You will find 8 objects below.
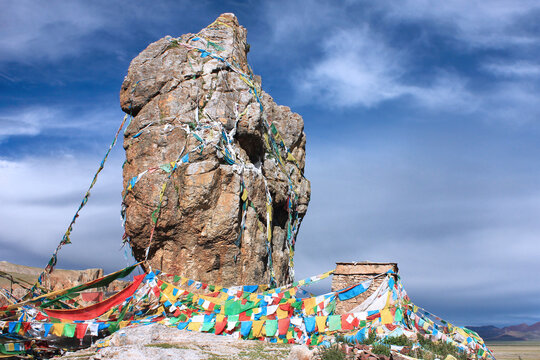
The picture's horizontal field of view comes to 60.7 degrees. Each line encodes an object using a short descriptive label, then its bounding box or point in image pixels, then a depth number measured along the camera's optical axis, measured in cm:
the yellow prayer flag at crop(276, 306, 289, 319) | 1300
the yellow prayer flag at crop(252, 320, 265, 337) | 1224
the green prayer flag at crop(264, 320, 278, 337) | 1223
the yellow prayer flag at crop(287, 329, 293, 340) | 1220
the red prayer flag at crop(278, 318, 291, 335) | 1223
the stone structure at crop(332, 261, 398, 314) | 1803
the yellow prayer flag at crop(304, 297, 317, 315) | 1305
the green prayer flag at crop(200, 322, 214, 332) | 1243
